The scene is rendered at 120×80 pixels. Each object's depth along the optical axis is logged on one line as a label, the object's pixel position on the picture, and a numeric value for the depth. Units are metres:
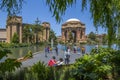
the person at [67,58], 6.87
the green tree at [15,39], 35.37
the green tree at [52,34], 41.16
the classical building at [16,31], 41.02
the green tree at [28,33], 33.54
